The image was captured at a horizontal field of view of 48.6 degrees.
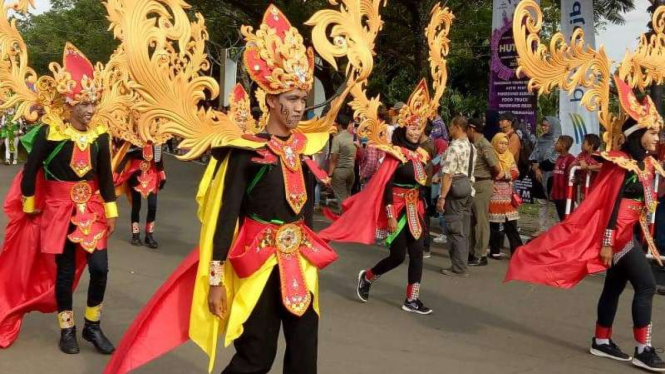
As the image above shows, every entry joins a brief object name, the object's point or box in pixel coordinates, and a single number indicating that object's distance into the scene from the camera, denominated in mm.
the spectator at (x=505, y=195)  8984
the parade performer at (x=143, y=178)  9641
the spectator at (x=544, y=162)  10141
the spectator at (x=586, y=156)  7574
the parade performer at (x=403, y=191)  6781
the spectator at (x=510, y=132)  9562
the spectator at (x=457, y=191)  8266
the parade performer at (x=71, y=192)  5208
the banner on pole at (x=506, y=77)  11266
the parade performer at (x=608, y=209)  5320
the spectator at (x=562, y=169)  9188
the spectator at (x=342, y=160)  11773
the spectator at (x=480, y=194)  8867
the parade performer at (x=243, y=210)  3459
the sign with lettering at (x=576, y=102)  10484
